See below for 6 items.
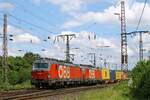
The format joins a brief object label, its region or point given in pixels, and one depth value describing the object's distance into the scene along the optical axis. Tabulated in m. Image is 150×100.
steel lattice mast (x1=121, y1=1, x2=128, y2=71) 60.19
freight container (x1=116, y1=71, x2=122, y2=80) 91.59
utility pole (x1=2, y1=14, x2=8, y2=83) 46.62
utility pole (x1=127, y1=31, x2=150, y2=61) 59.54
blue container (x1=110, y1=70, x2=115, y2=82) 87.56
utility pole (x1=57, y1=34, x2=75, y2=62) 65.59
